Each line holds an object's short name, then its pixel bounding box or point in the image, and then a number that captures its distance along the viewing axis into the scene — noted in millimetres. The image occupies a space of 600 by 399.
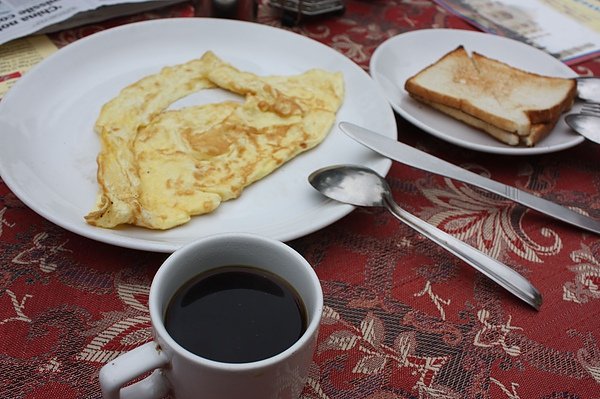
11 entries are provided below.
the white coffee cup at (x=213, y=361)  361
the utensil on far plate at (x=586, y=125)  604
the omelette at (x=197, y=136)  501
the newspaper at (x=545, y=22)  762
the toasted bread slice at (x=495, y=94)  603
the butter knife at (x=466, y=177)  537
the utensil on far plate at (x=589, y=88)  657
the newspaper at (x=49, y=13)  664
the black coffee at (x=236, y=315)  378
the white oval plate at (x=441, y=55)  596
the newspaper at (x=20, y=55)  626
